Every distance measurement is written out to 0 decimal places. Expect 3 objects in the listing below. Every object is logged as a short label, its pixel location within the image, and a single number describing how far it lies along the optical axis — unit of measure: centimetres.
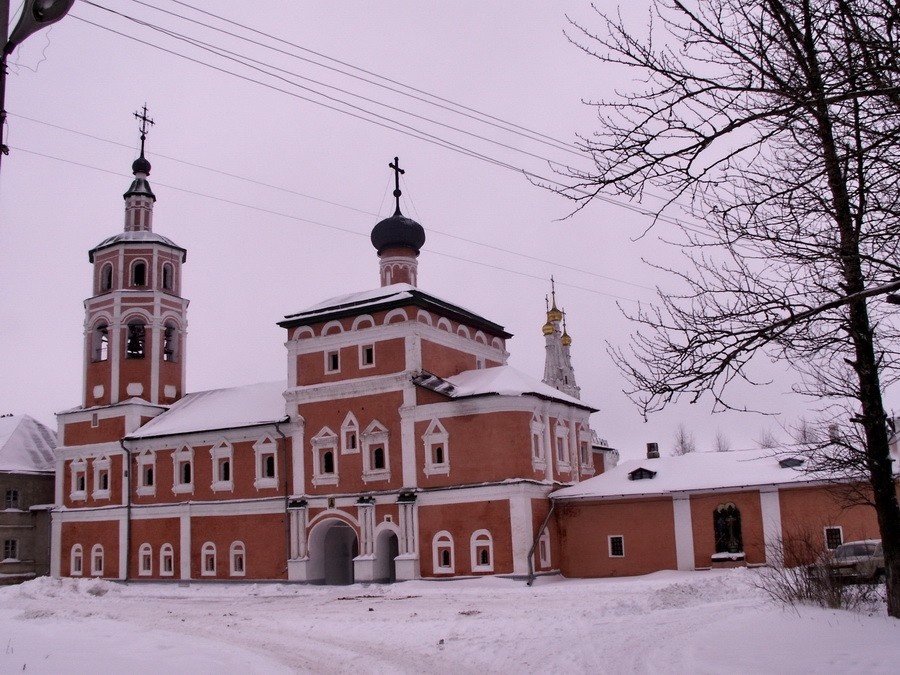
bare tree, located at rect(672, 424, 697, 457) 6762
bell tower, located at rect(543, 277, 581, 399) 4988
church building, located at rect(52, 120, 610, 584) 2683
